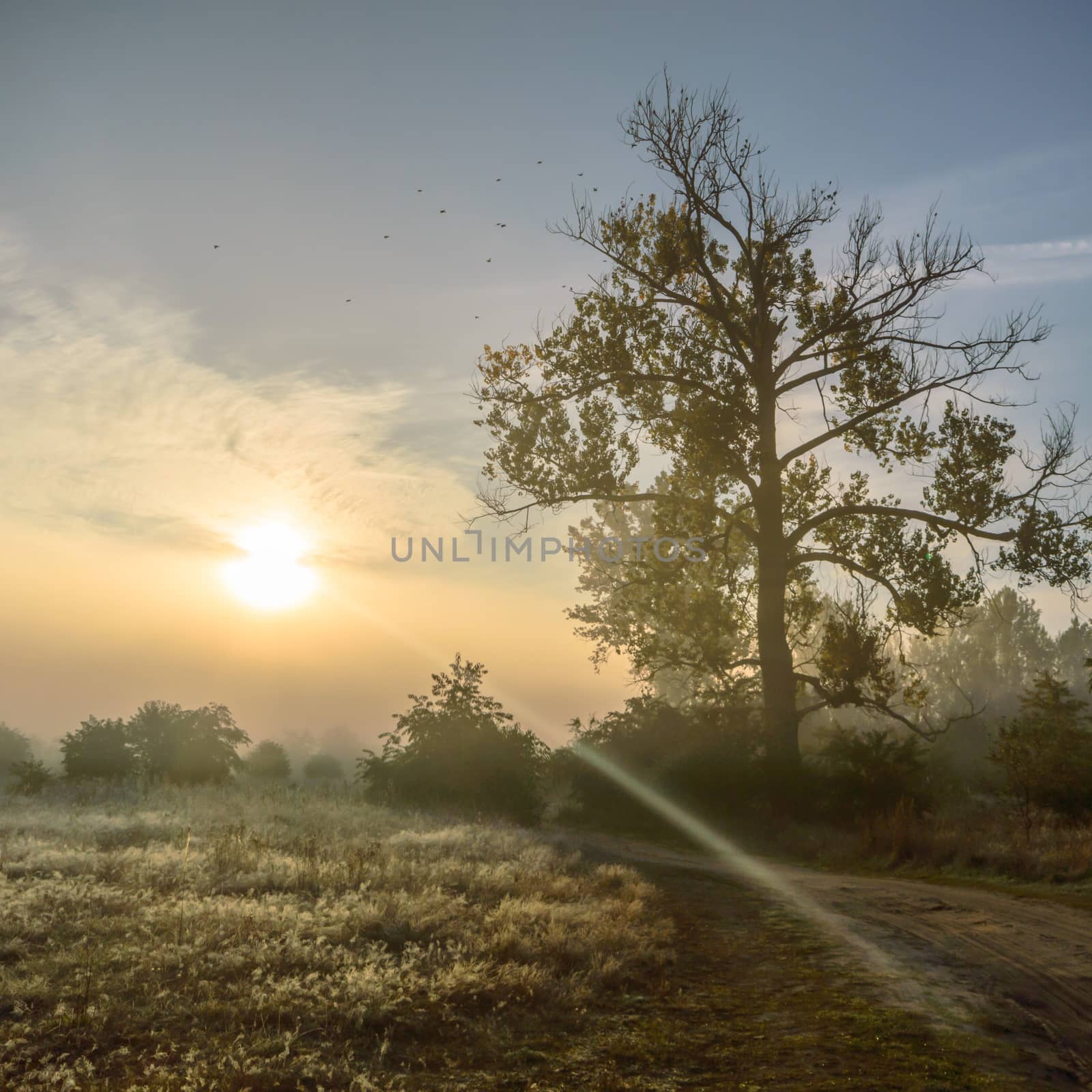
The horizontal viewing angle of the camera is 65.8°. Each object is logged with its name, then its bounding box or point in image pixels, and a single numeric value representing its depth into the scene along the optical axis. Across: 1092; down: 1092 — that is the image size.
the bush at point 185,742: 24.86
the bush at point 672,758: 22.88
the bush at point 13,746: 34.44
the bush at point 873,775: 20.59
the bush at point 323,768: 45.63
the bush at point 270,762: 36.67
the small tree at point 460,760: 22.75
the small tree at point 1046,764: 18.02
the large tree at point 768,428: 22.14
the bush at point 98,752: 23.75
